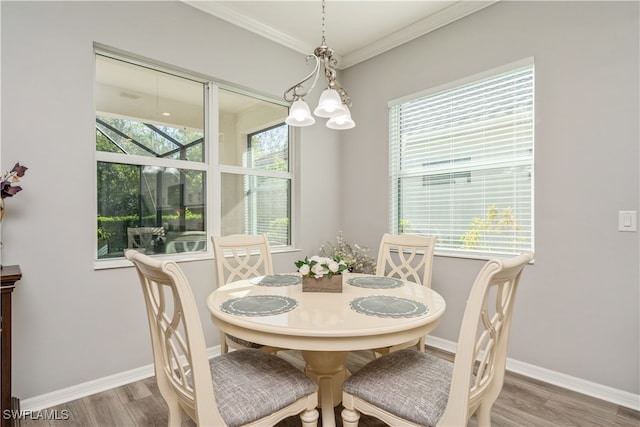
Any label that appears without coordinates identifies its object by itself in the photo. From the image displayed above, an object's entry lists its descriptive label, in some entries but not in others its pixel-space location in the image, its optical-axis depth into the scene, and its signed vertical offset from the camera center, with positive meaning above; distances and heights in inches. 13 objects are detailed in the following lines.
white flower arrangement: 70.6 -12.1
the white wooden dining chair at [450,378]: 43.1 -26.9
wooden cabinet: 65.2 -24.7
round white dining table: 49.8 -17.5
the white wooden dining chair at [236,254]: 89.7 -12.0
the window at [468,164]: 99.1 +15.7
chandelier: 68.3 +22.2
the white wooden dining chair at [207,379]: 44.4 -27.1
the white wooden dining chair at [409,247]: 91.4 -11.3
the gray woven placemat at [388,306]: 56.3 -17.1
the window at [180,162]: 94.3 +15.4
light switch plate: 78.7 -2.3
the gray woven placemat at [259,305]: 56.6 -17.0
